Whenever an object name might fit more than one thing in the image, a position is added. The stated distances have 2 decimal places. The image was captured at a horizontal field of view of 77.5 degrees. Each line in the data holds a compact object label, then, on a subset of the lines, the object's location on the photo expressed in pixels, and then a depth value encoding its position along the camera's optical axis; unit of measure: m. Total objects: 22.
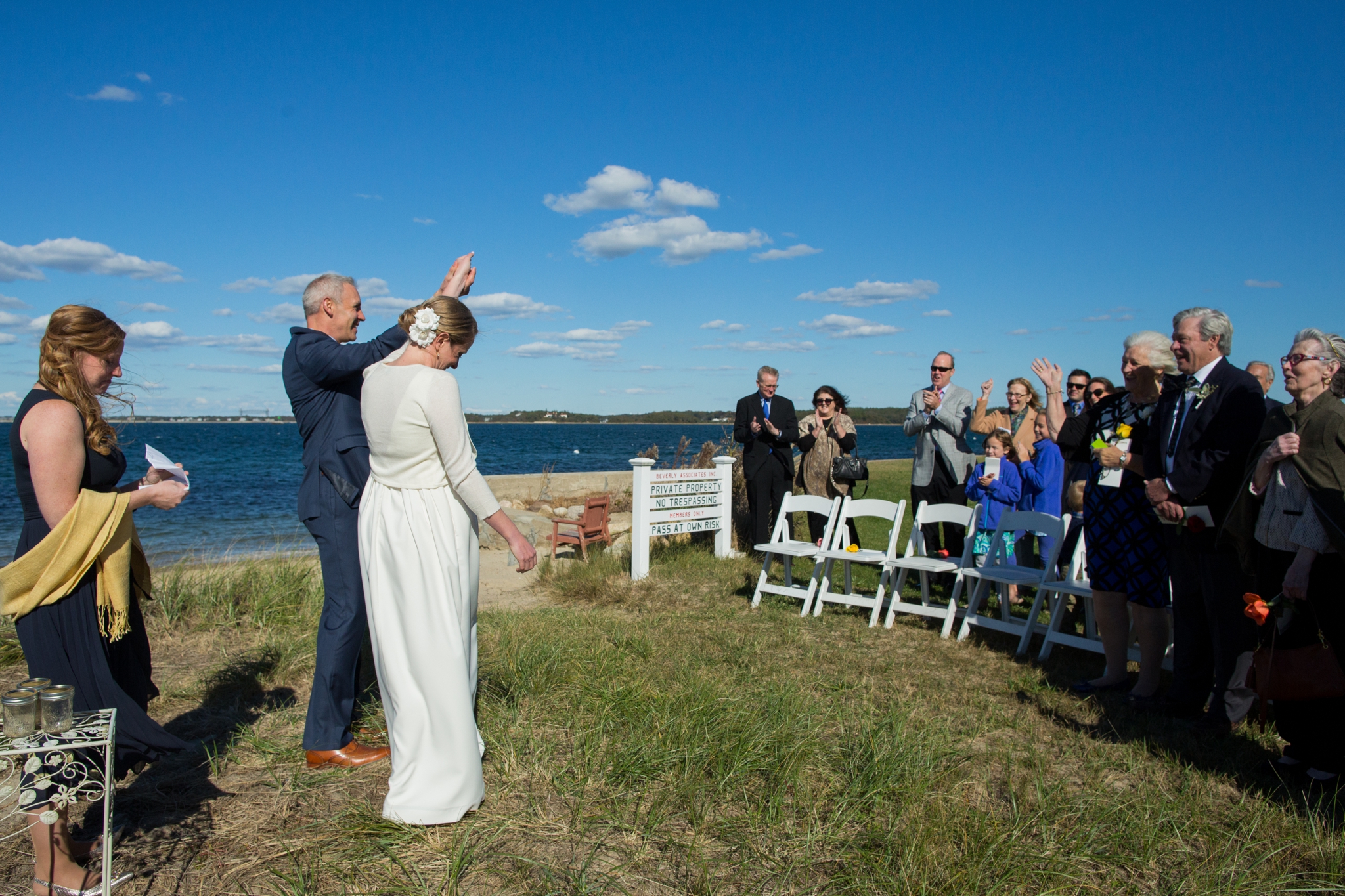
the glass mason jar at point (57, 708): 2.32
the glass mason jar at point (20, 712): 2.25
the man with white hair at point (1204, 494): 4.22
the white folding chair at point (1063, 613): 5.49
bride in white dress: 3.05
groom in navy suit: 3.60
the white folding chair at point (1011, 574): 5.91
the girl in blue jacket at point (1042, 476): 7.27
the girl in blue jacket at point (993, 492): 6.88
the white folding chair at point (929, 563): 6.34
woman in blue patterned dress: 4.79
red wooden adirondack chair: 10.41
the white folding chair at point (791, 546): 7.17
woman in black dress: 2.63
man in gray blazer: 7.67
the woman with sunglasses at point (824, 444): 8.71
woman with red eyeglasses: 3.44
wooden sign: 8.72
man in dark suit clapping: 9.22
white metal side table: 2.22
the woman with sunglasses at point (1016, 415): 7.64
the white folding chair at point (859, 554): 6.75
